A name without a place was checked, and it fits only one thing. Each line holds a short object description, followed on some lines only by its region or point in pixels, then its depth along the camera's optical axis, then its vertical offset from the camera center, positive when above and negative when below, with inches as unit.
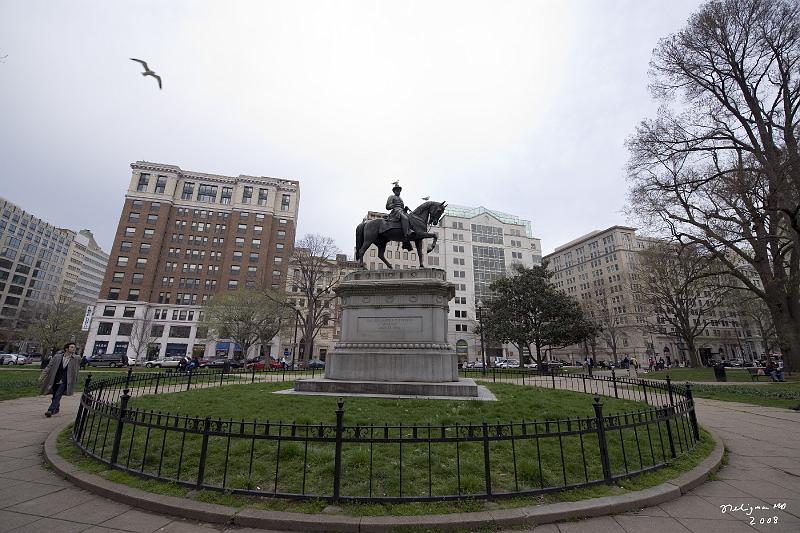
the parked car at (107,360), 1878.9 -28.6
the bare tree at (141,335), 2213.3 +116.6
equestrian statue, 593.9 +216.6
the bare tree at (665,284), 1453.0 +360.8
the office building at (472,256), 2869.1 +898.9
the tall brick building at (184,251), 2431.1 +751.0
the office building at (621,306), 2977.4 +497.3
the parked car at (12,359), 1841.8 -31.3
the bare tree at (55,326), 1908.2 +150.7
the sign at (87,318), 2579.2 +251.8
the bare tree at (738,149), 815.7 +538.1
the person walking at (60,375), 403.5 -23.4
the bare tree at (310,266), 1603.1 +417.6
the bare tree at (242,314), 1663.4 +195.5
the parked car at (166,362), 2005.2 -37.1
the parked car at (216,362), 1884.8 -32.9
